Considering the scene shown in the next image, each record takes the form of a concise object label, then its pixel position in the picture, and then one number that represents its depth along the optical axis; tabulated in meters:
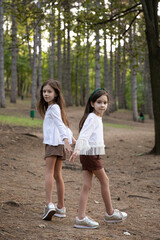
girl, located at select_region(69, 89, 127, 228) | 4.33
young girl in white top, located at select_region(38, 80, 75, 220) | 4.54
